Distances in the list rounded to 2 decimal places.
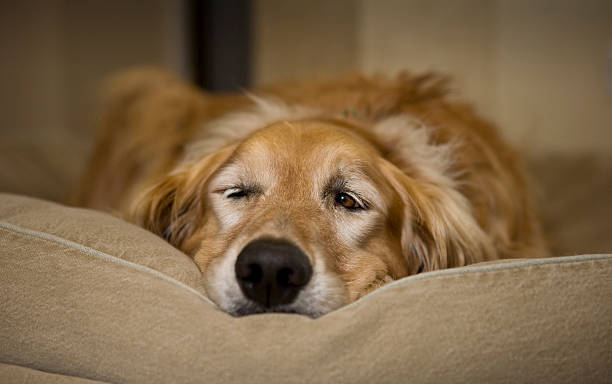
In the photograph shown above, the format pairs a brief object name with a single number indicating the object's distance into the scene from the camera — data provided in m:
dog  0.55
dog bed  0.49
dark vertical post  1.78
